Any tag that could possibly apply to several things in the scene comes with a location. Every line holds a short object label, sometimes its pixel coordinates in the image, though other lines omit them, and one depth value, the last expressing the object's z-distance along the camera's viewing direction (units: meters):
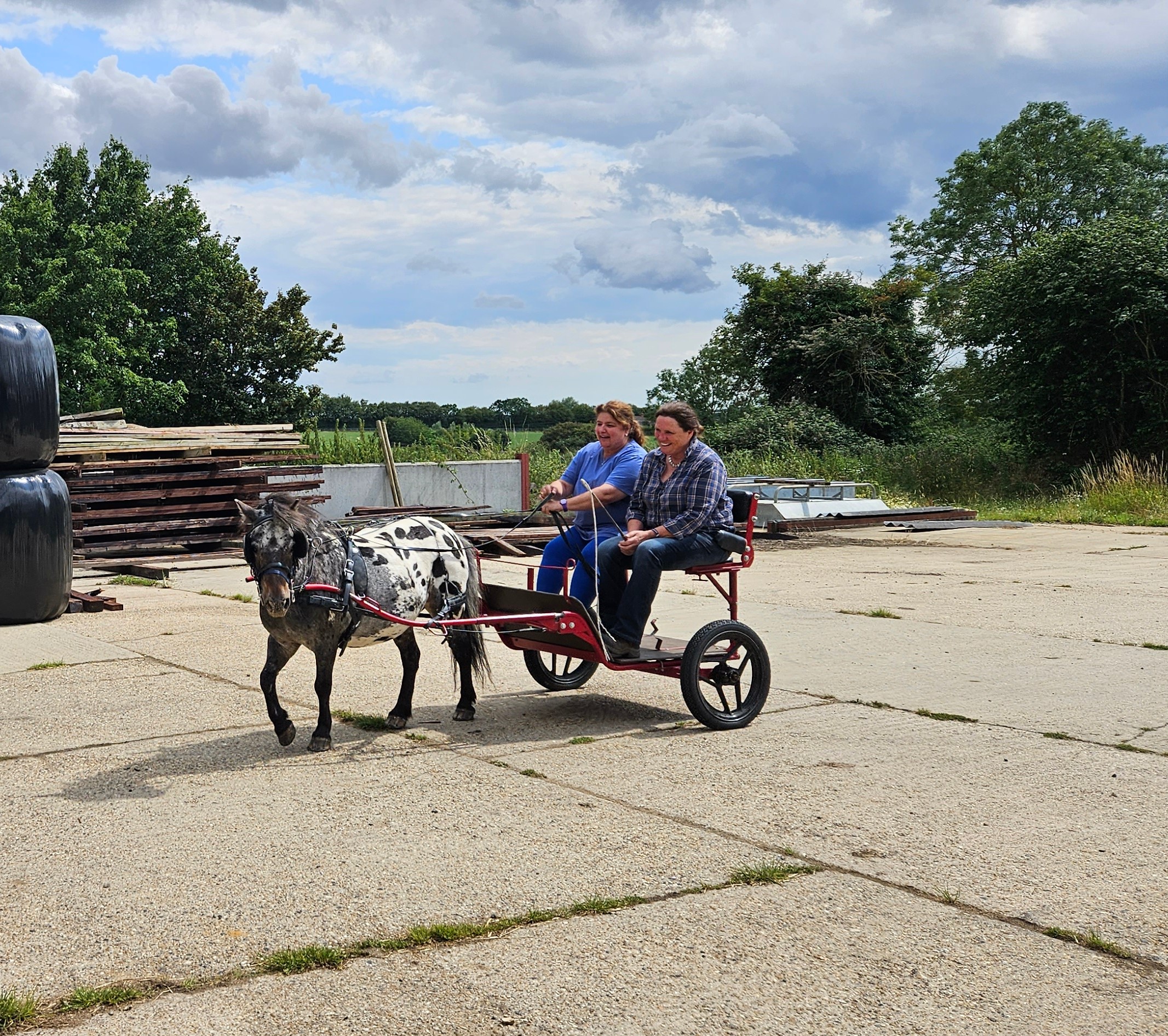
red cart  6.82
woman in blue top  7.48
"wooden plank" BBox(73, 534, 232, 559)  17.33
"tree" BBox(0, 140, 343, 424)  40.44
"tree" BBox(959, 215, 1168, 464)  28.28
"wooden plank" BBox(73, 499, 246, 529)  17.50
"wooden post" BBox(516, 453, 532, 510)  28.50
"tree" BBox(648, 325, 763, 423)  39.78
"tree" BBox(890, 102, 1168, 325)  49.03
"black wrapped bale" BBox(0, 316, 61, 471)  11.00
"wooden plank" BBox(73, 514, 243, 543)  17.52
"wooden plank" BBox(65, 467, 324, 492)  17.55
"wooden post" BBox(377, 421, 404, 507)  25.20
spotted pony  5.92
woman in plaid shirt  7.03
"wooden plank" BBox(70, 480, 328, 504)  17.68
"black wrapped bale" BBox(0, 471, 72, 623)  11.09
